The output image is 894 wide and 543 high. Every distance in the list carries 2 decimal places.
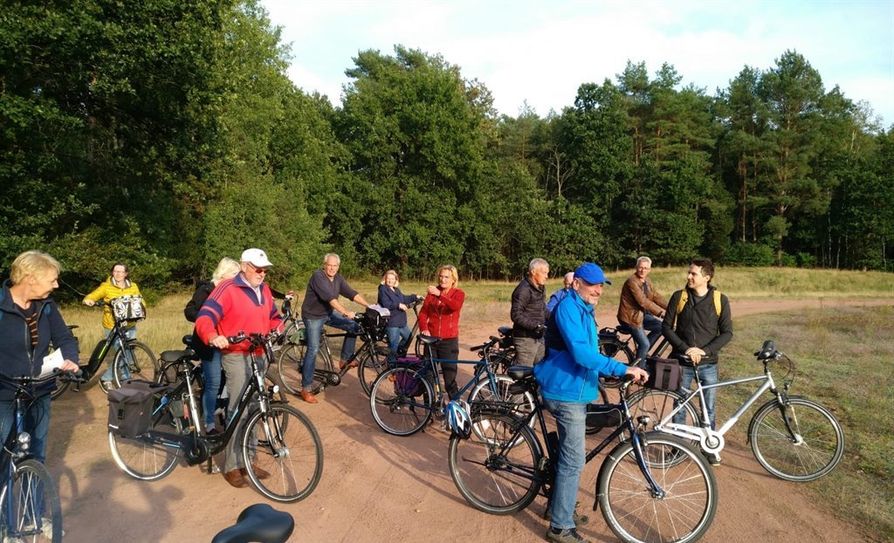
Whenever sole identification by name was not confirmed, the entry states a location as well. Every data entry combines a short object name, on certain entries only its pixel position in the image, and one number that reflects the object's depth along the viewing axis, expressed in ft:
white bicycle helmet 13.97
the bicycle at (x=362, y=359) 24.32
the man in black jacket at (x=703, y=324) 17.39
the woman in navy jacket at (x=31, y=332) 11.76
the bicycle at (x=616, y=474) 12.33
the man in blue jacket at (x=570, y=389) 12.17
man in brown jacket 25.84
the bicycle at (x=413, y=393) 19.49
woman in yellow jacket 24.49
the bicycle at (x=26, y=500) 10.84
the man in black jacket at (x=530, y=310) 20.79
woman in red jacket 20.77
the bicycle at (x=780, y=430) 15.85
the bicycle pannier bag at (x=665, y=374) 15.35
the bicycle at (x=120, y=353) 23.41
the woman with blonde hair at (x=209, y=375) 17.01
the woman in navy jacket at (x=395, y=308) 25.63
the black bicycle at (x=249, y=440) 14.49
